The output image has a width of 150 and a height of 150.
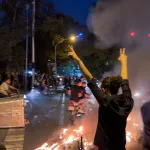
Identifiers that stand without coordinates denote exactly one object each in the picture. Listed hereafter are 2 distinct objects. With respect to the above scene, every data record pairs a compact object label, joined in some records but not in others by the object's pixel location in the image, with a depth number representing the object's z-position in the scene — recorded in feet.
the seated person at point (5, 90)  38.47
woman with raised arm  10.91
